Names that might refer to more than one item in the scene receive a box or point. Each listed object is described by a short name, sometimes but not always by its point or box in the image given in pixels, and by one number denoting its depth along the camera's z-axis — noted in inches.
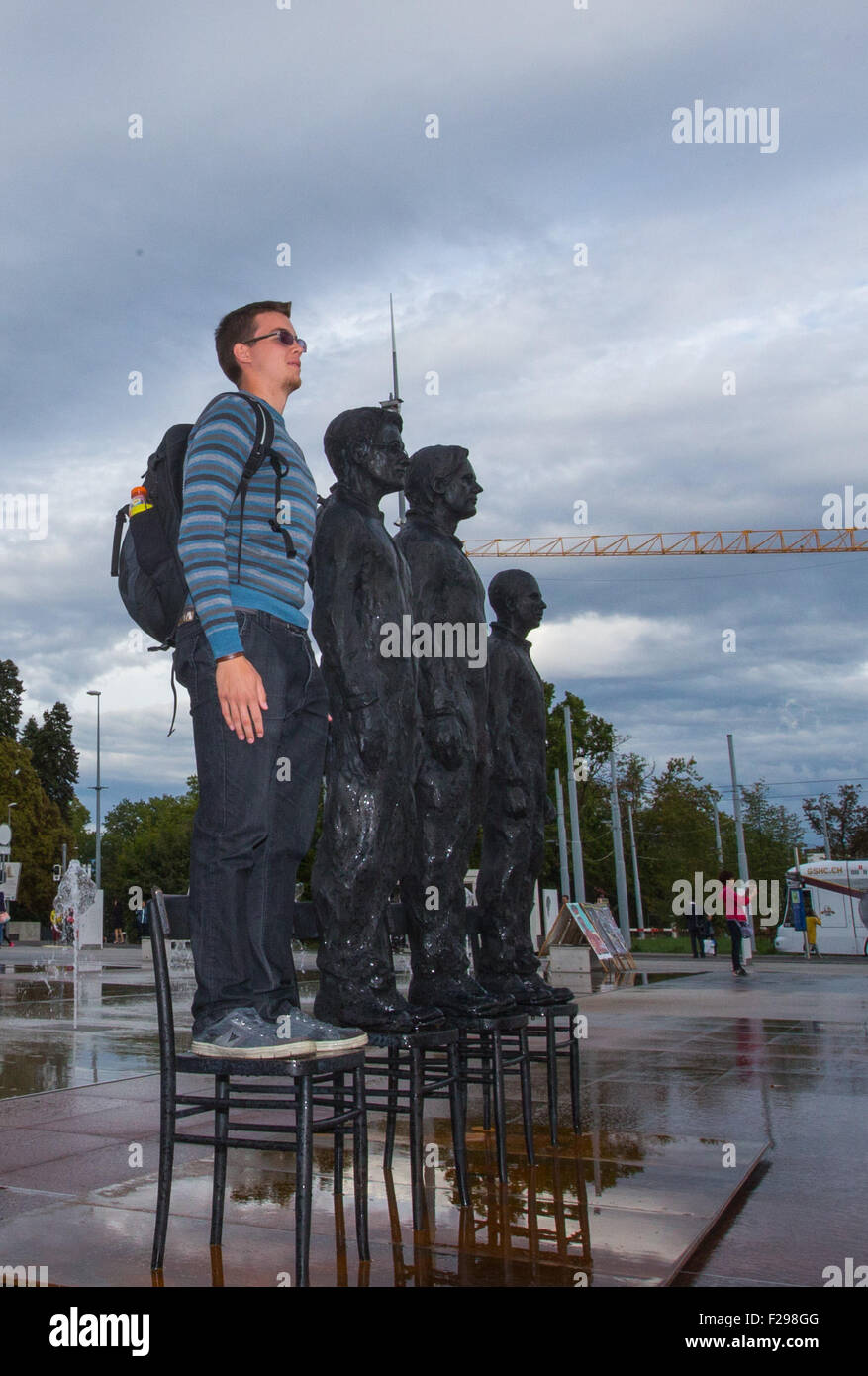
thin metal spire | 543.5
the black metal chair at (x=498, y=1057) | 171.5
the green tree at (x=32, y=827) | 2123.5
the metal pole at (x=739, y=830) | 1293.2
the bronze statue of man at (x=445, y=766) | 184.4
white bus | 1295.5
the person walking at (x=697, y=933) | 1061.1
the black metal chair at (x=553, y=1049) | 201.3
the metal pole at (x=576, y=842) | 1242.6
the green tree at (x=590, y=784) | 1720.0
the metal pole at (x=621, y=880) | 1355.8
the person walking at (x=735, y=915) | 710.5
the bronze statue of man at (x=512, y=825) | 216.7
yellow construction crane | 2817.4
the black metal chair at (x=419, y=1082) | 146.3
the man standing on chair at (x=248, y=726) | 124.2
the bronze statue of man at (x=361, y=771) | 159.2
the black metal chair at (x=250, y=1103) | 115.2
